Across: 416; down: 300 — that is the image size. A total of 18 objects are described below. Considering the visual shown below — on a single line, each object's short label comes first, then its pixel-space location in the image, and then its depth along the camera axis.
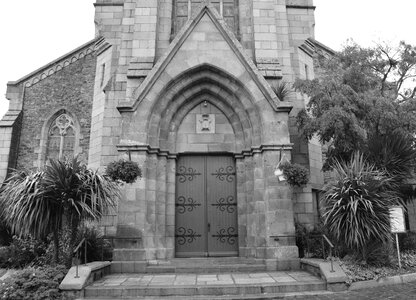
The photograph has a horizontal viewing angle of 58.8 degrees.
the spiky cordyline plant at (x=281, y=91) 12.42
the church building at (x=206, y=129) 11.52
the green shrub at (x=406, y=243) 11.15
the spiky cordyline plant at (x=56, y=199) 9.20
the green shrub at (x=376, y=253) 9.20
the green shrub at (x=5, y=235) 13.22
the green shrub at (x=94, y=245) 10.70
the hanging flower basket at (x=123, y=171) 10.66
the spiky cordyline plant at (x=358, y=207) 8.98
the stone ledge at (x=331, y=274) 8.38
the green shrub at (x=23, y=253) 11.09
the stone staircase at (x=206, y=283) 8.22
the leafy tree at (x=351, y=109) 10.88
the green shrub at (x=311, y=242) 11.10
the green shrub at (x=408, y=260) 9.79
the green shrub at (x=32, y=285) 7.68
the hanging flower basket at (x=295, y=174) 10.68
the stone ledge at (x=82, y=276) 8.05
